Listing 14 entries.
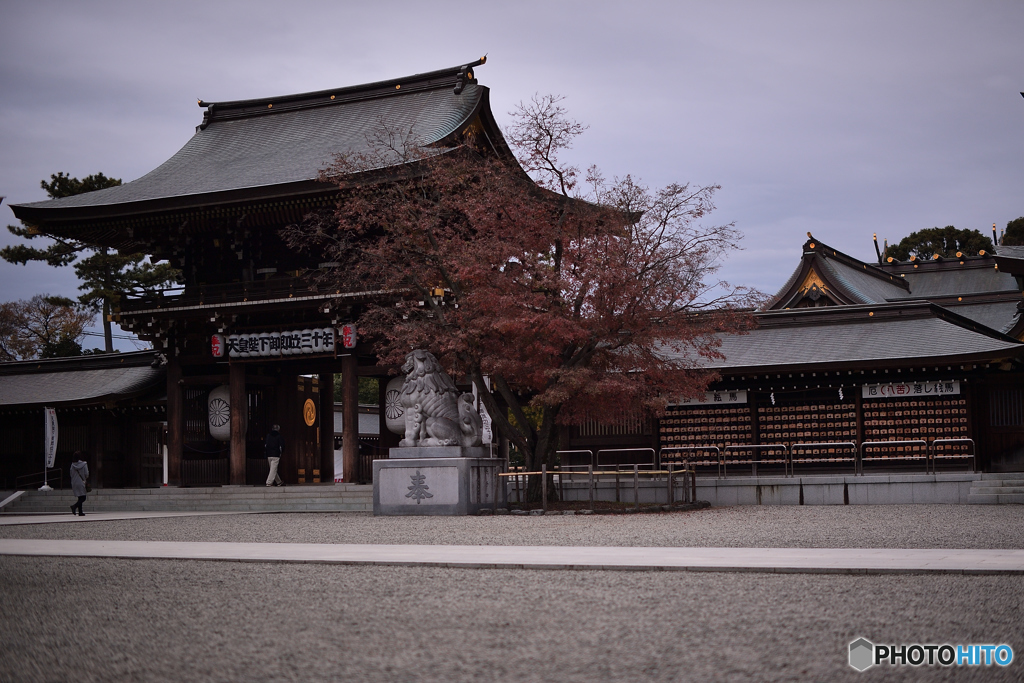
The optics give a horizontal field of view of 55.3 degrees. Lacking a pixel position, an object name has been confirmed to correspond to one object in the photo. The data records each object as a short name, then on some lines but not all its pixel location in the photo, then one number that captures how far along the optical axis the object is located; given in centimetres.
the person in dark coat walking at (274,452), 2716
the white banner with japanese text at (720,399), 2717
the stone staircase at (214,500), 2455
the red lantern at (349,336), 2653
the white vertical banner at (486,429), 2527
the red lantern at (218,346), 2816
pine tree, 4156
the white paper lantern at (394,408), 2694
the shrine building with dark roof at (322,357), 2553
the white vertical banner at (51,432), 2892
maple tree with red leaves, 1989
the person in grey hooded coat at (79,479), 2270
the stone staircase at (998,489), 2072
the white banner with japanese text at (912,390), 2532
